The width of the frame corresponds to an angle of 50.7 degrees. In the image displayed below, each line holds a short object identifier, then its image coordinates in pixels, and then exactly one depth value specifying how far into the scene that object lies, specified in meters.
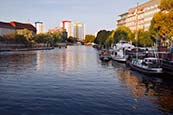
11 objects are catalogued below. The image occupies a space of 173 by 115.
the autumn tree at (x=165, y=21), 32.83
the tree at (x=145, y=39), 54.25
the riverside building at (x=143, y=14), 87.15
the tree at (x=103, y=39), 107.14
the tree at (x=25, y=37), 97.07
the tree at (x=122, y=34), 70.78
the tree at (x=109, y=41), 83.66
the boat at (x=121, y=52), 45.17
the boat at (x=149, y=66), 27.23
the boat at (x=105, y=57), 48.19
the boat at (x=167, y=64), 25.68
